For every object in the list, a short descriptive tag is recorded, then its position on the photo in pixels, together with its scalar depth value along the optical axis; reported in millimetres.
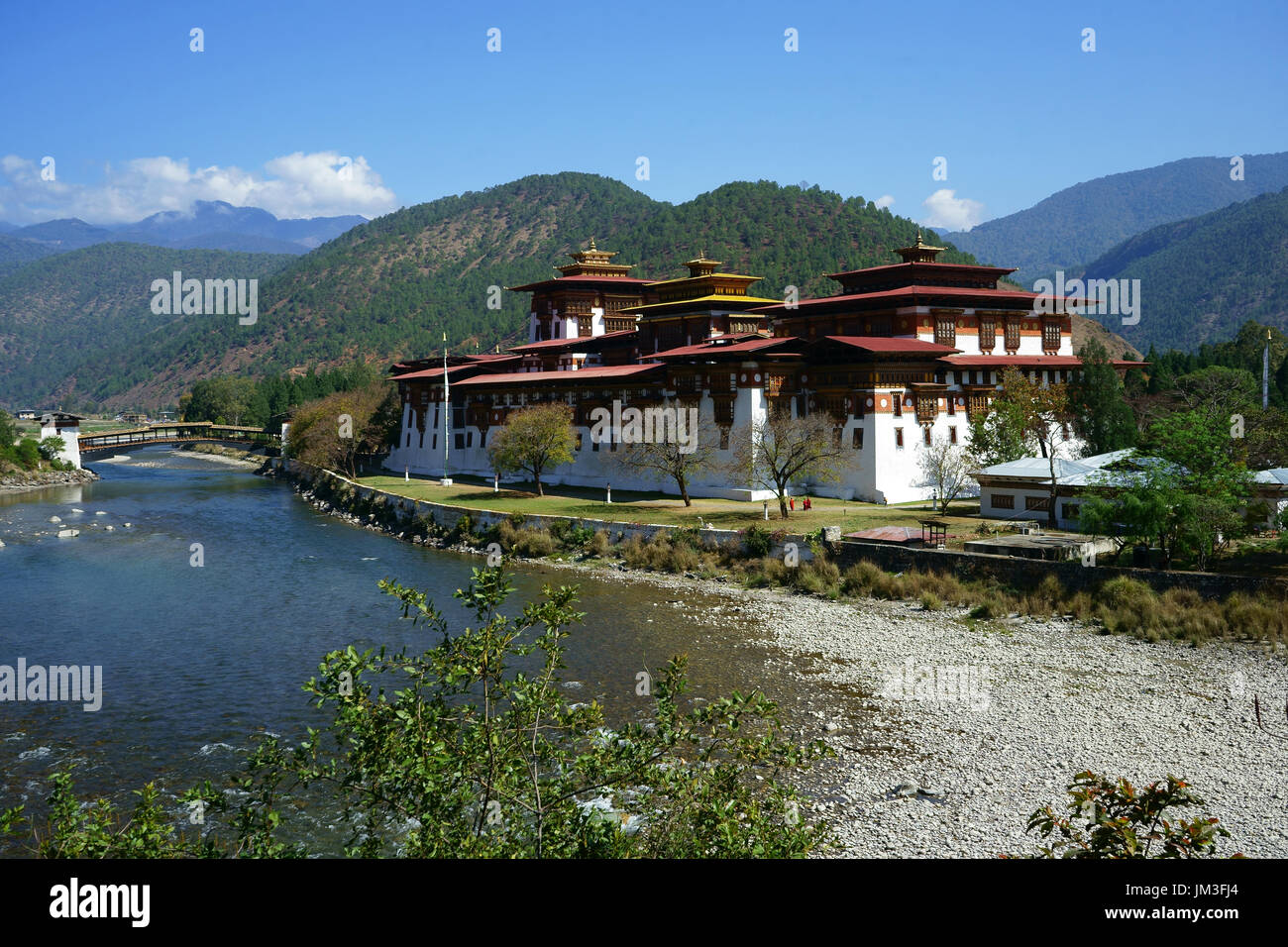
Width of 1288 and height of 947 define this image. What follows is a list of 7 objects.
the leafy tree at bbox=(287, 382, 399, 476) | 90938
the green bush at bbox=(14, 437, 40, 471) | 101625
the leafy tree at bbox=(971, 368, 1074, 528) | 54656
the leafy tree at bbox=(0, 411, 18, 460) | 101000
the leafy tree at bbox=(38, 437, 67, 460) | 106812
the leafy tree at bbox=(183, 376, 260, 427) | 159875
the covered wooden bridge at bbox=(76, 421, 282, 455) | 126562
